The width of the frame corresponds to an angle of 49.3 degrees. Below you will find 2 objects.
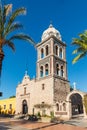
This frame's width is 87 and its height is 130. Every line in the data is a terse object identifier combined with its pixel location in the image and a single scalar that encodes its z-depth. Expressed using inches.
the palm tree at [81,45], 374.8
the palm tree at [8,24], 289.1
